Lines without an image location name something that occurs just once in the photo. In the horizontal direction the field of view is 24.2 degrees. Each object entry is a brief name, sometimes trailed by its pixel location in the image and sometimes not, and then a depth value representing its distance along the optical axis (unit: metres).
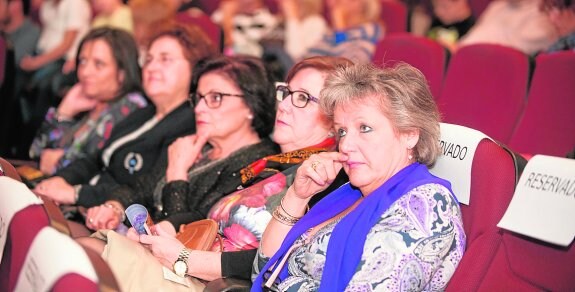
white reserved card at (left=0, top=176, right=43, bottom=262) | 2.74
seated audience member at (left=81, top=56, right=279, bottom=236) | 4.92
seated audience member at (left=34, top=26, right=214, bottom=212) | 5.64
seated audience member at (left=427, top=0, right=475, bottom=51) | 8.29
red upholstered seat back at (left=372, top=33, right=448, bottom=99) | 6.08
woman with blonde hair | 3.16
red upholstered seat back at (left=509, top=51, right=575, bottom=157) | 5.10
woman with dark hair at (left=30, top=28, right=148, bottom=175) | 6.17
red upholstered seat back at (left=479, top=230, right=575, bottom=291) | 3.17
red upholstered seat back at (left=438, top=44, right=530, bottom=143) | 5.40
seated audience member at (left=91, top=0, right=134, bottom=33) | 9.35
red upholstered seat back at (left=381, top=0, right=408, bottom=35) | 9.39
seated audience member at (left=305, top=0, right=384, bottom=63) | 8.19
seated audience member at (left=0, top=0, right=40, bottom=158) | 8.02
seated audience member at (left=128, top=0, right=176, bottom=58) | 8.55
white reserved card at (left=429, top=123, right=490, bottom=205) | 3.53
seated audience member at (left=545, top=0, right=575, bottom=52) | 5.91
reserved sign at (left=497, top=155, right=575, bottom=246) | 3.01
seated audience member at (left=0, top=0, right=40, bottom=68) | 10.21
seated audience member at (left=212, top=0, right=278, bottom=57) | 9.88
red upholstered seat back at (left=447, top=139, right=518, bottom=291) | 3.33
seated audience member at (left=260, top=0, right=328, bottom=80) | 9.78
